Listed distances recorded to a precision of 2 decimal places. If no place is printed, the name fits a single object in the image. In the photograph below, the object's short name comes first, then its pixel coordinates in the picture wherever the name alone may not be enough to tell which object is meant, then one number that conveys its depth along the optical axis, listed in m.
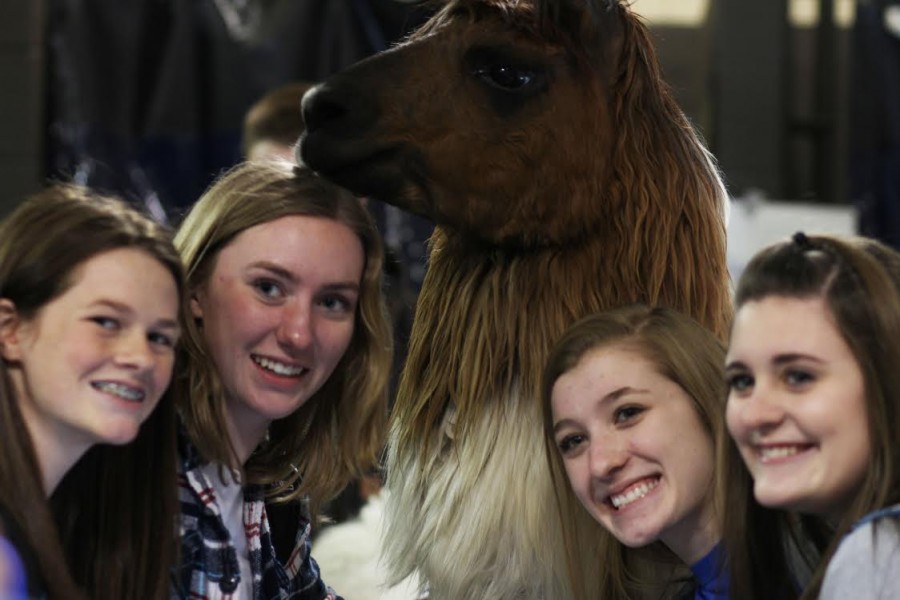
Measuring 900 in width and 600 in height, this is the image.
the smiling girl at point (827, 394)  3.02
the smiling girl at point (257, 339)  3.39
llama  3.38
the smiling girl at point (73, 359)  3.17
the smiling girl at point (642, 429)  3.27
